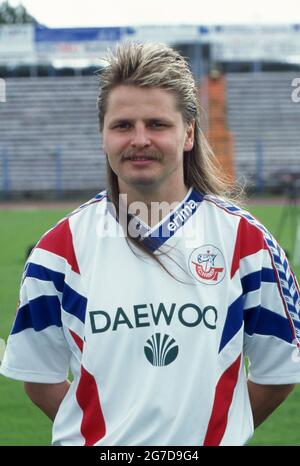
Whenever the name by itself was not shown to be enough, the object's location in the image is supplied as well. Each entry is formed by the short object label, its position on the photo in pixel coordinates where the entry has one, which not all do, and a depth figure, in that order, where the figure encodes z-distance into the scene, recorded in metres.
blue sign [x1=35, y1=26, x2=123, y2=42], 29.12
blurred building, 29.33
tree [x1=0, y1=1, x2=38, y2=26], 51.59
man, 2.23
